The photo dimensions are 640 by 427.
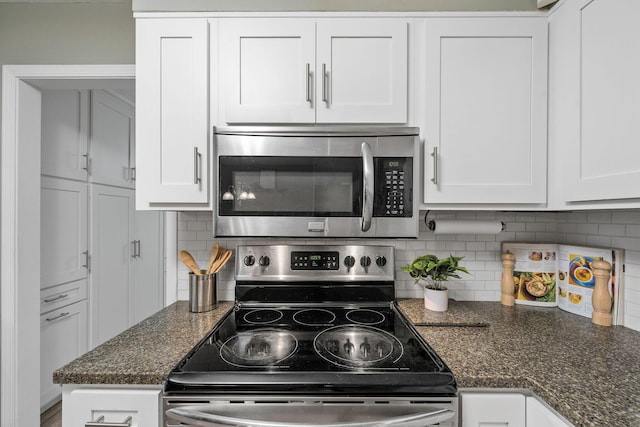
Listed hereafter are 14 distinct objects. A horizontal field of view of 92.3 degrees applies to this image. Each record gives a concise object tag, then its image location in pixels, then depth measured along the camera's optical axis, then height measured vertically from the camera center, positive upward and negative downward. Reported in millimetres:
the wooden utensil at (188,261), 1438 -245
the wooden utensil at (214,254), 1473 -217
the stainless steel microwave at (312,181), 1234 +118
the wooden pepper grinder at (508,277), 1495 -318
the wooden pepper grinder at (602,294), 1226 -327
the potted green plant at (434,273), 1378 -279
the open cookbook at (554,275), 1335 -292
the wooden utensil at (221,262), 1449 -250
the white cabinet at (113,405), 877 -562
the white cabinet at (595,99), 917 +387
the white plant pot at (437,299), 1385 -399
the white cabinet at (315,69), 1252 +578
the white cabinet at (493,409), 863 -555
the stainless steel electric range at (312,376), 835 -468
